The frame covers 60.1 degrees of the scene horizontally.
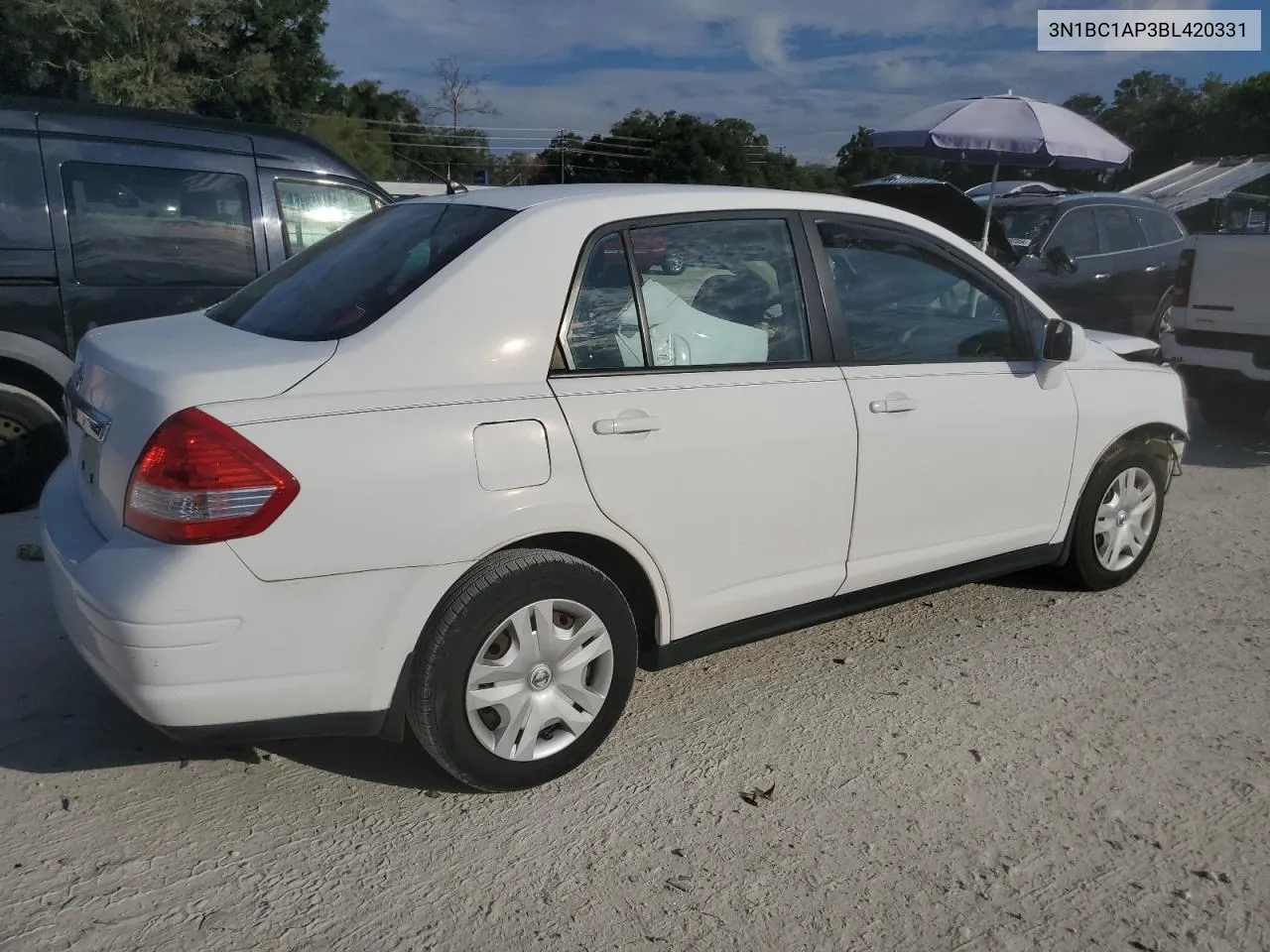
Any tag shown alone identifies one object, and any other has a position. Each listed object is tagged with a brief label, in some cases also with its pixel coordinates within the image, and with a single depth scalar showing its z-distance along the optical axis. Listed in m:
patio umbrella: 10.23
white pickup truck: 7.76
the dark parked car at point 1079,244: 10.24
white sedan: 2.64
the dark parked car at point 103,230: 5.40
